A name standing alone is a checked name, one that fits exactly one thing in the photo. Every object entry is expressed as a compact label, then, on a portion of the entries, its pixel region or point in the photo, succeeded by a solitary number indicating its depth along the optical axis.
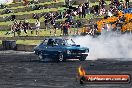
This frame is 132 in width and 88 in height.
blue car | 34.00
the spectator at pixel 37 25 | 52.90
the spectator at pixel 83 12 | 51.52
